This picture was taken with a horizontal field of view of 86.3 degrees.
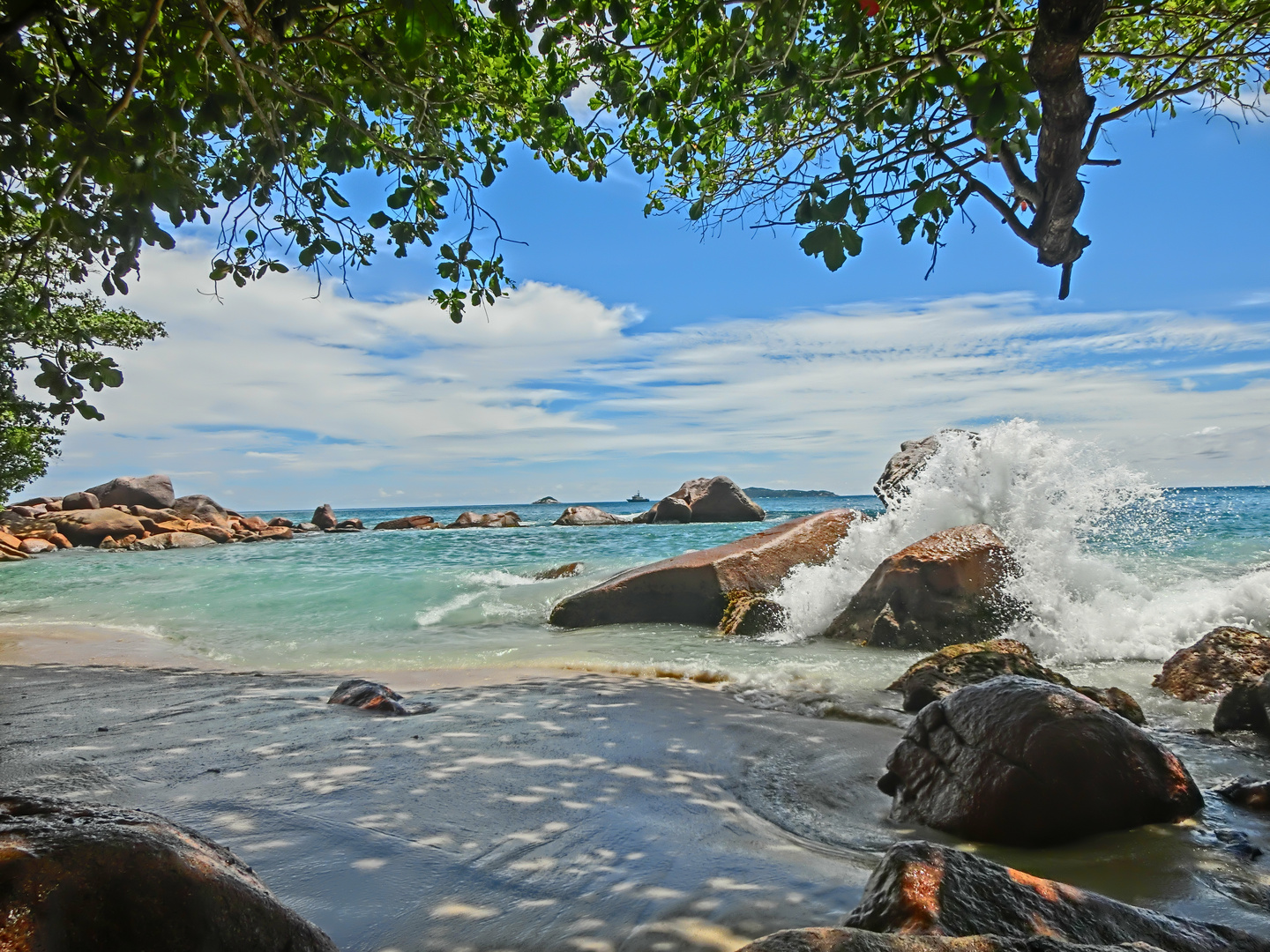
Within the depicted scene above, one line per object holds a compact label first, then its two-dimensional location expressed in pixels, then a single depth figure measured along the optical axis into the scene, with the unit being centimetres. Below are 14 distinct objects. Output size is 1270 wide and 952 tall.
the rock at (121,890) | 127
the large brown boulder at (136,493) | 3116
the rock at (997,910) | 175
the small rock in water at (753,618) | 858
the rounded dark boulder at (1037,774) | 282
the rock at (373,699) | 470
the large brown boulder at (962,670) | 490
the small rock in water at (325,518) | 3947
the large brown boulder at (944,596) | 741
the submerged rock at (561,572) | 1452
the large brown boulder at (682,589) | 945
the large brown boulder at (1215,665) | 505
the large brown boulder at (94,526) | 2583
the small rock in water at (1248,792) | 302
